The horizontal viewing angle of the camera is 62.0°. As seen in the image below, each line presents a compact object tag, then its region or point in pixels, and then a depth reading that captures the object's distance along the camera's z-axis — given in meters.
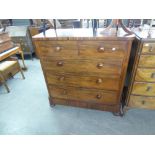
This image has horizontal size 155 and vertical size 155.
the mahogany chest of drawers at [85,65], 1.32
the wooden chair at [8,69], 2.43
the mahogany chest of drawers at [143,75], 1.23
